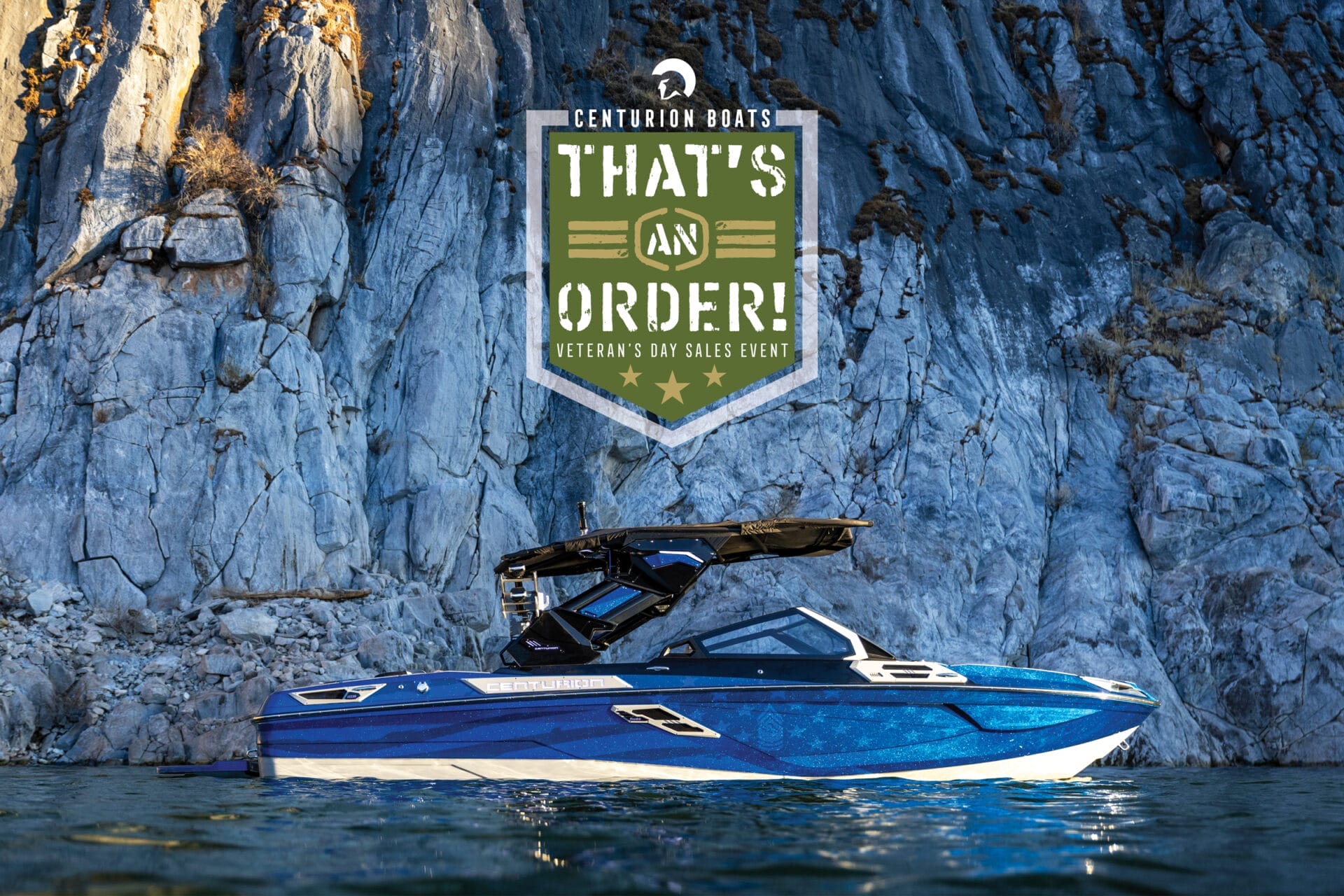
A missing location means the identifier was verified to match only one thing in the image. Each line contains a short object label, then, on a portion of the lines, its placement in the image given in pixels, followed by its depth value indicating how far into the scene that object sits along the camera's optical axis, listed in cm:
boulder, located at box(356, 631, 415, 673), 1628
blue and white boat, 1012
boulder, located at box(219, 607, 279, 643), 1659
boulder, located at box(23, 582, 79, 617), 1748
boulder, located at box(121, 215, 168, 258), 2073
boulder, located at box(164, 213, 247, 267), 2077
